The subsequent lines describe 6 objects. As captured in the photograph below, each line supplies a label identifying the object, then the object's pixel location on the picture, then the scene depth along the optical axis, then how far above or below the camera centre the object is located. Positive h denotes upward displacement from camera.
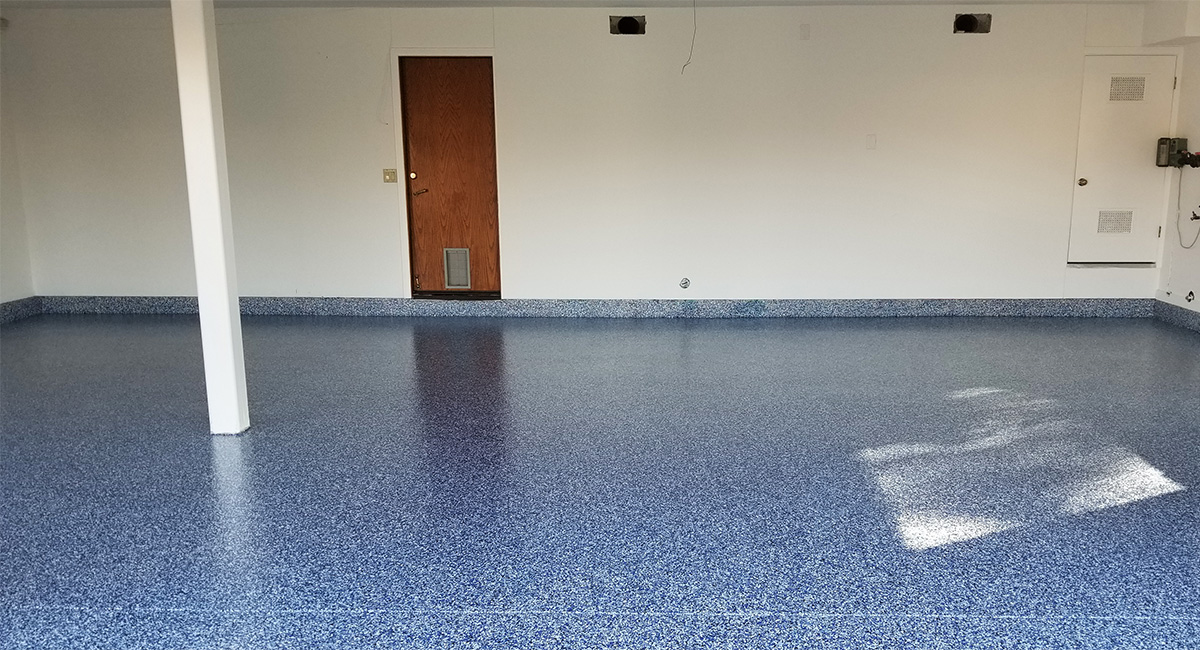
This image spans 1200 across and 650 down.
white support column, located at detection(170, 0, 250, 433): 4.10 -0.17
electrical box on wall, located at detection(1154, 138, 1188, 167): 7.17 +0.10
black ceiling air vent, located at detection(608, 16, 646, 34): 7.31 +1.21
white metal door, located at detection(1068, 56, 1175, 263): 7.27 +0.03
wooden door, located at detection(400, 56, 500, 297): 7.55 -0.02
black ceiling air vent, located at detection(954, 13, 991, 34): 7.25 +1.17
